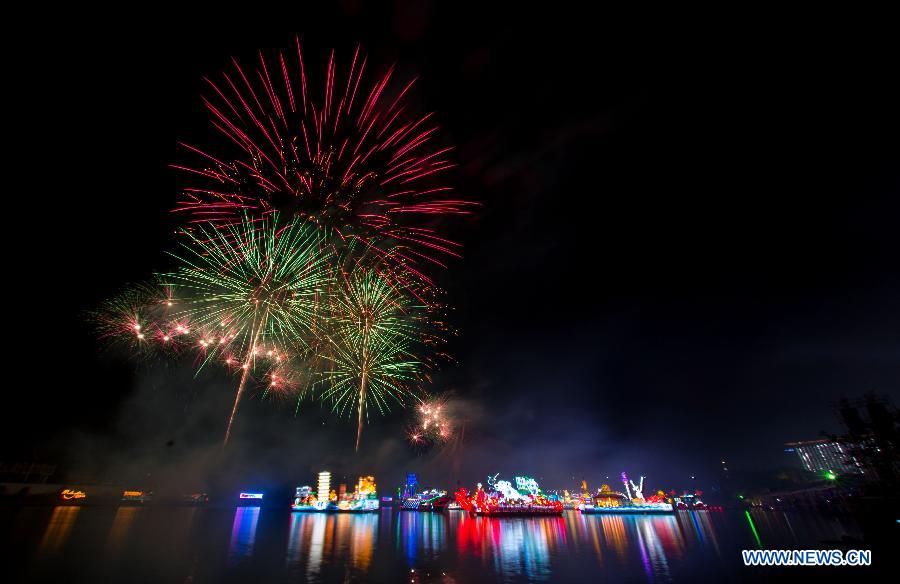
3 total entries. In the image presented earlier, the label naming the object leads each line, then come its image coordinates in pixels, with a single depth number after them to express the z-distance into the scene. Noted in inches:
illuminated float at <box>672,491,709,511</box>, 5403.5
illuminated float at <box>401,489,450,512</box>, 4288.9
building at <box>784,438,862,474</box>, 5301.7
